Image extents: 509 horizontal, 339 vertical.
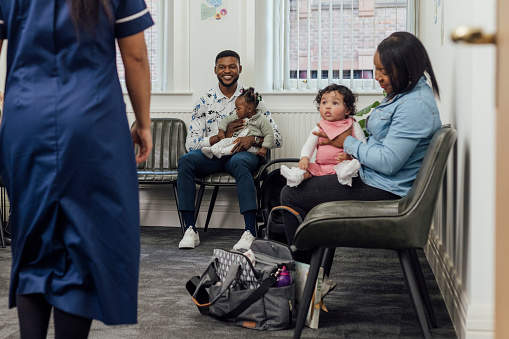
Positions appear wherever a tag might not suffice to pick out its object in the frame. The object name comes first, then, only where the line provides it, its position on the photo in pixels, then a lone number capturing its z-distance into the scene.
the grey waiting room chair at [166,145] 4.68
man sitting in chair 4.07
